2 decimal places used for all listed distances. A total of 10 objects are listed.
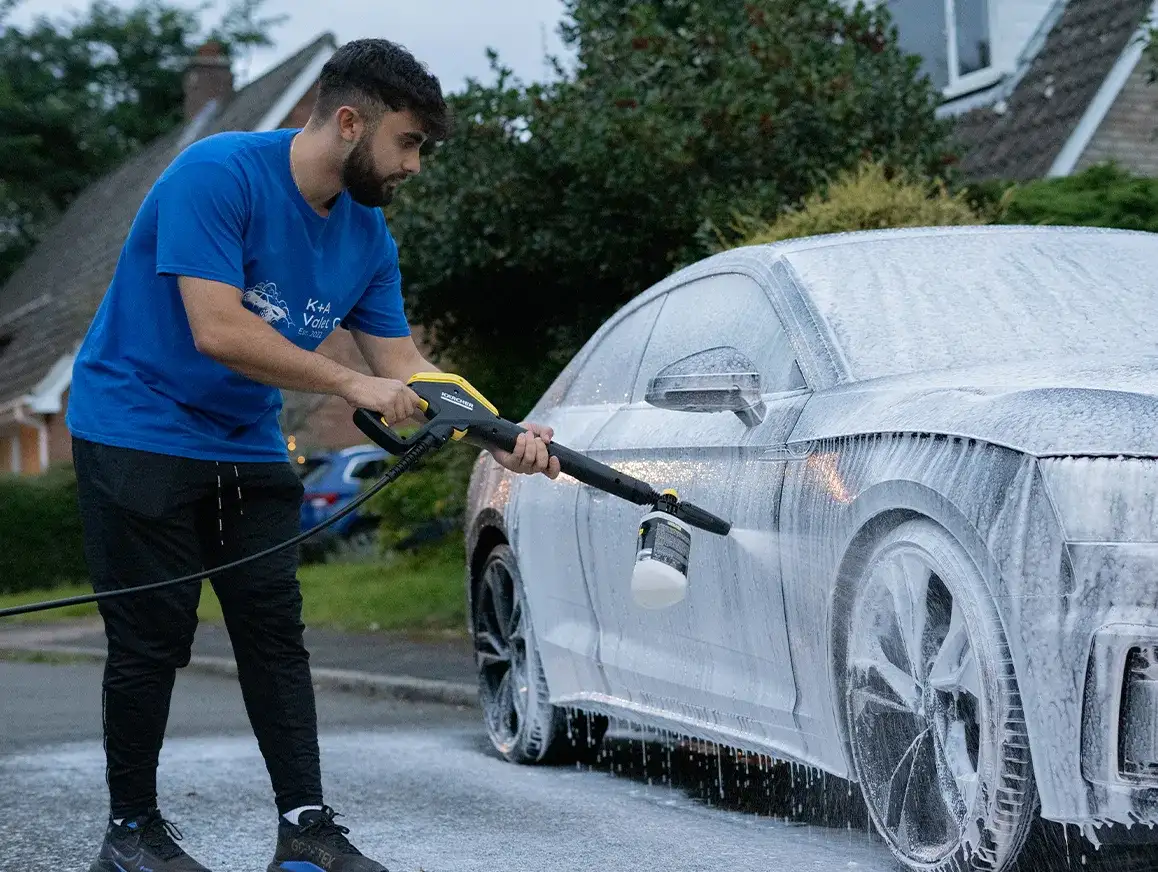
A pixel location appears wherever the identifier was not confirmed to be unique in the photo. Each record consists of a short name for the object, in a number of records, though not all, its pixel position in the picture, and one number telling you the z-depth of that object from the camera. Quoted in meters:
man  4.19
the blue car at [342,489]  21.19
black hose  4.12
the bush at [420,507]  14.23
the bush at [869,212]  9.39
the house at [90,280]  27.62
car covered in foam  3.48
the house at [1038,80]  14.48
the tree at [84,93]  42.47
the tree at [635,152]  11.38
